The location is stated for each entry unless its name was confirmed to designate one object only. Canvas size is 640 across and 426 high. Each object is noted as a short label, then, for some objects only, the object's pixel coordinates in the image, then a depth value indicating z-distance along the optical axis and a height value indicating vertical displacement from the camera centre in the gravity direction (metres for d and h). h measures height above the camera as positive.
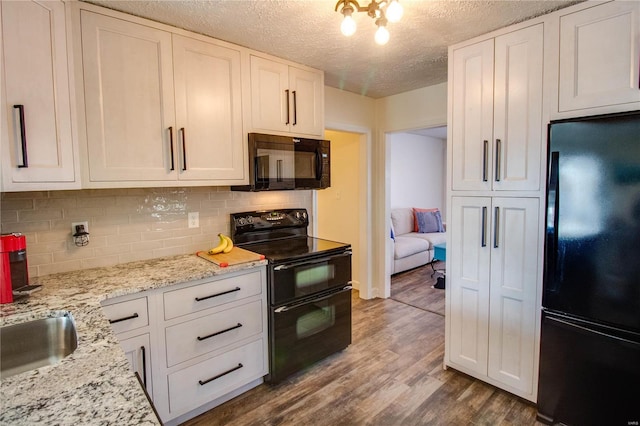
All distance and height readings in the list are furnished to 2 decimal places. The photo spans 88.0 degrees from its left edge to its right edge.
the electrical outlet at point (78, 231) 1.98 -0.20
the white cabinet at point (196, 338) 1.75 -0.82
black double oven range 2.26 -0.68
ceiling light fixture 1.47 +0.84
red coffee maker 1.41 -0.30
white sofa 4.84 -0.75
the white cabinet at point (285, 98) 2.43 +0.76
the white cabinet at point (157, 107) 1.81 +0.55
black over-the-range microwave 2.38 +0.25
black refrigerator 1.62 -0.43
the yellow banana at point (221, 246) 2.30 -0.35
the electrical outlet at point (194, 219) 2.44 -0.16
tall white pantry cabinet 1.73 +0.26
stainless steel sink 1.21 -0.55
